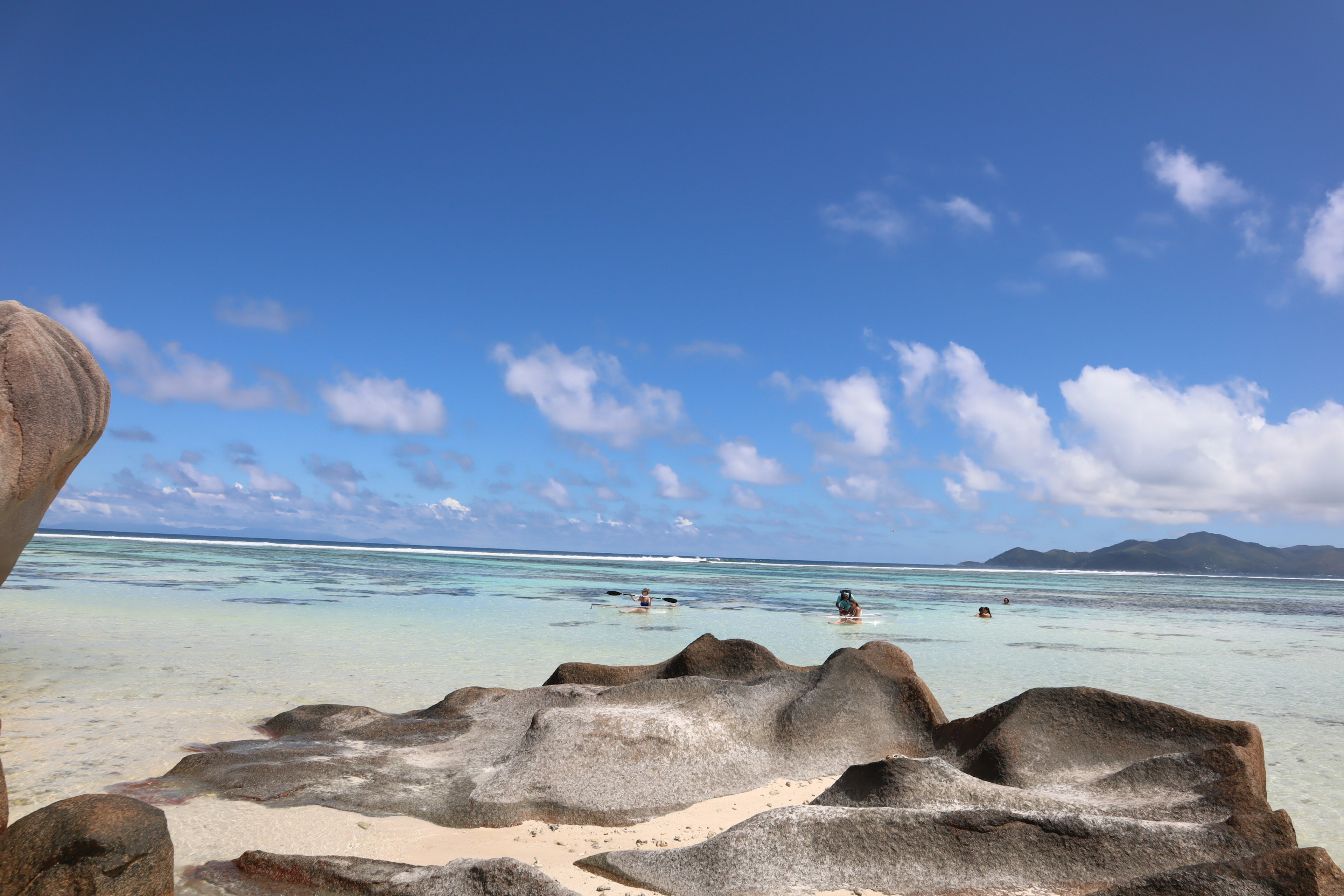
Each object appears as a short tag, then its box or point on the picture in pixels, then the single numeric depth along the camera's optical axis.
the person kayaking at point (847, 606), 24.16
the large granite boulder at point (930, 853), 3.61
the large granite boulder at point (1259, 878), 2.81
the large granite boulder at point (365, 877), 3.39
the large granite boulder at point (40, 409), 4.67
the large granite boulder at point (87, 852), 3.14
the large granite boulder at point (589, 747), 5.02
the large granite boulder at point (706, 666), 7.69
